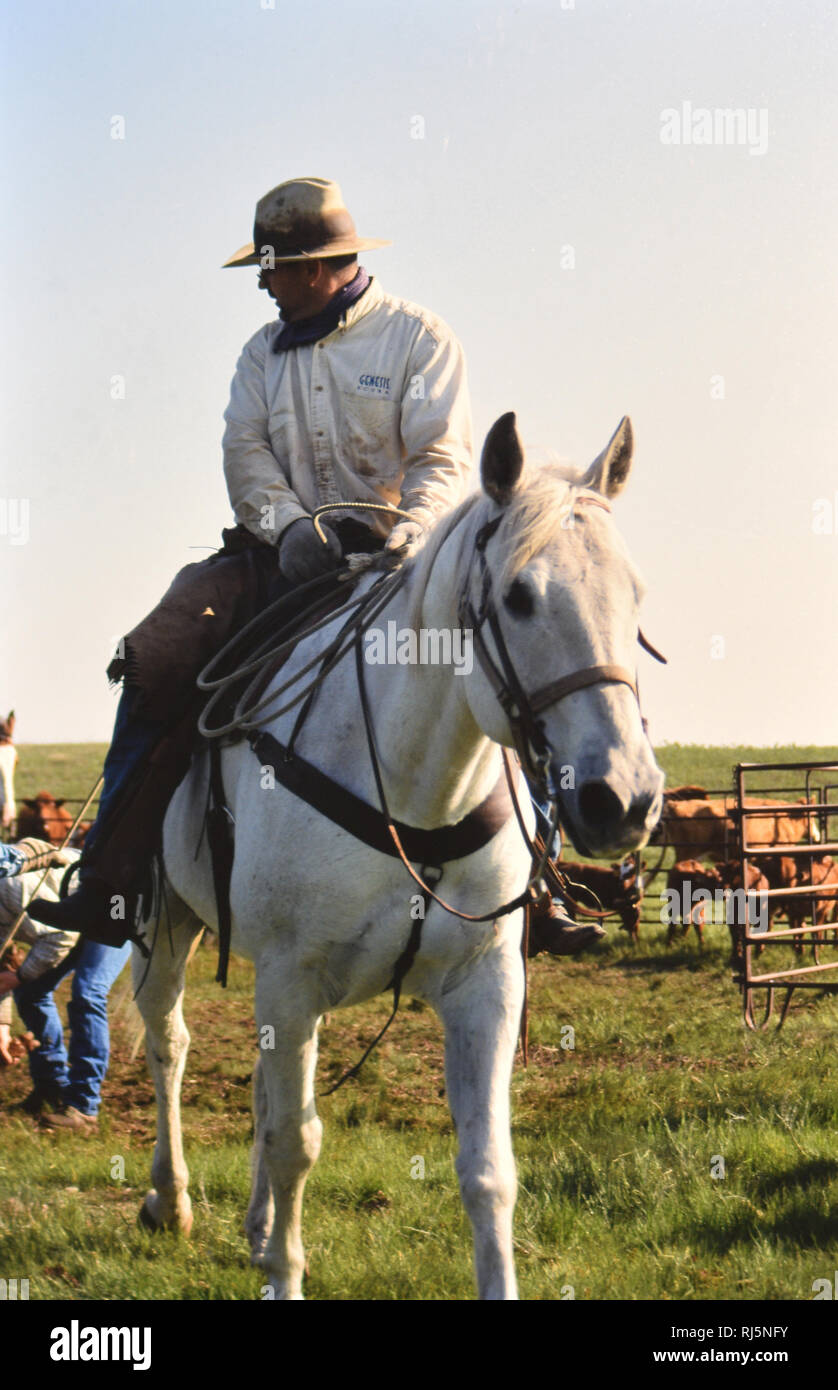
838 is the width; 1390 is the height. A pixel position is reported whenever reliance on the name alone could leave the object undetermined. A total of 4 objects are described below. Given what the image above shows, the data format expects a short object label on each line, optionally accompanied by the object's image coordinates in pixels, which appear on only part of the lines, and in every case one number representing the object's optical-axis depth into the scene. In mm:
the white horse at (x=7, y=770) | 11599
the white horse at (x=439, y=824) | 3193
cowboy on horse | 4863
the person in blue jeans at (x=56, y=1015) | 7934
